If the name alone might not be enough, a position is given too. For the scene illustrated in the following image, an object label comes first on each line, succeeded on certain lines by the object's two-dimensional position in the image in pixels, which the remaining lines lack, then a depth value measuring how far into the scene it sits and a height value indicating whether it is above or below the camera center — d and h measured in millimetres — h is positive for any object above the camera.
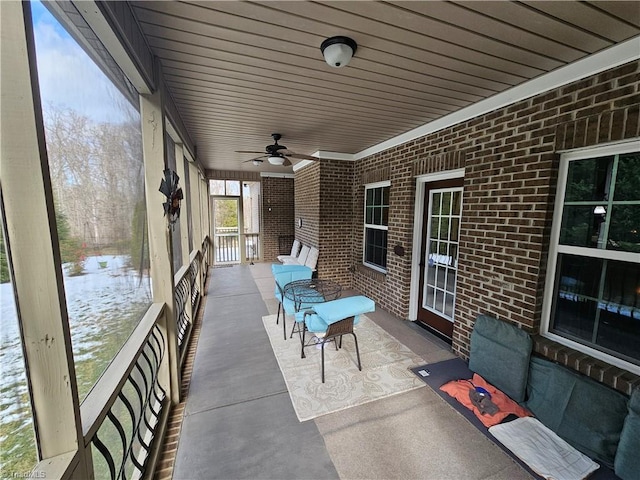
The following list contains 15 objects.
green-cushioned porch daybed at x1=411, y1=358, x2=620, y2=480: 1627 -1619
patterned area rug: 2234 -1620
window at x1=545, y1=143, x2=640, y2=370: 1726 -325
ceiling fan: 3640 +750
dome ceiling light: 1612 +995
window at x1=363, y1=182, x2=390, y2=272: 4402 -263
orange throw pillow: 2029 -1595
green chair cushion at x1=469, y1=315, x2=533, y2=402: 2148 -1276
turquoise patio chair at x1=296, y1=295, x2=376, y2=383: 2432 -1004
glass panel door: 3117 -581
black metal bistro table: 3064 -1047
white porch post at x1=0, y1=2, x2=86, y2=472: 757 -131
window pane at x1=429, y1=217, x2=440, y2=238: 3369 -238
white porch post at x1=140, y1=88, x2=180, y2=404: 1911 -154
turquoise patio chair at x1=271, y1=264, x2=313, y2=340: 3567 -968
